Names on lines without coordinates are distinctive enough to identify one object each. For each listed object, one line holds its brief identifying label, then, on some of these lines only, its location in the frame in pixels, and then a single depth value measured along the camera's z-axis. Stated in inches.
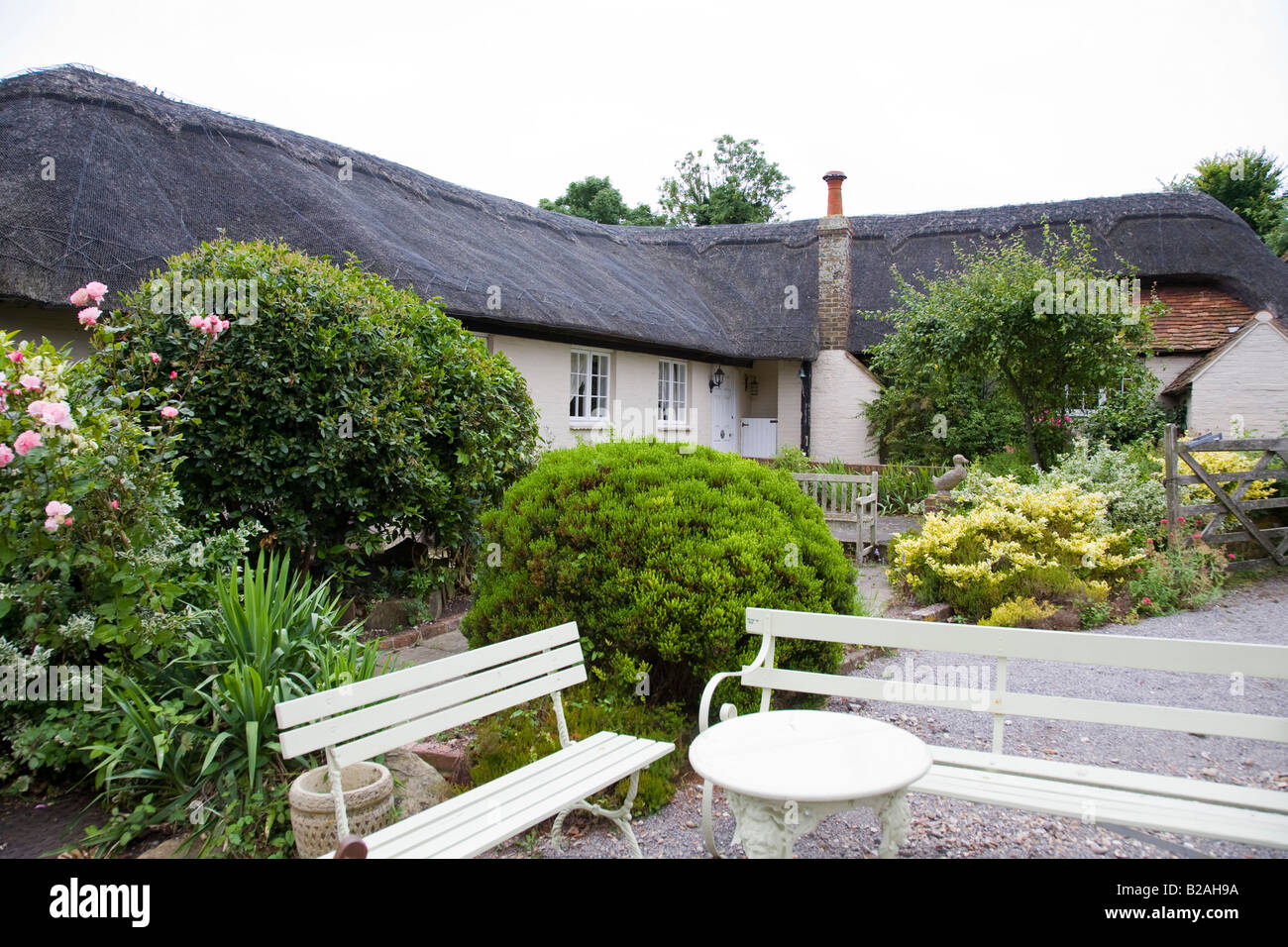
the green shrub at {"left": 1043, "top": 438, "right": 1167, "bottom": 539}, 342.0
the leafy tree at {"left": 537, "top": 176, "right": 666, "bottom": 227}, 1358.3
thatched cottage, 333.9
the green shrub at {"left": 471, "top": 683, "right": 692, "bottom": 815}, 152.6
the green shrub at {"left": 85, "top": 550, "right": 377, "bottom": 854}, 132.7
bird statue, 452.8
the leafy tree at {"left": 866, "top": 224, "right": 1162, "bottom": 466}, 483.5
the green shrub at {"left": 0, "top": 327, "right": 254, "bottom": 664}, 142.5
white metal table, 105.7
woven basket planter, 122.4
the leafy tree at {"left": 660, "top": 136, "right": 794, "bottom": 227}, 1578.5
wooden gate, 331.3
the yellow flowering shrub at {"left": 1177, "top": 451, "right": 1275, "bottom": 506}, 354.9
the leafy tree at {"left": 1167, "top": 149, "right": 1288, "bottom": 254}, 1119.0
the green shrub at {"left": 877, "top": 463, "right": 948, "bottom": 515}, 535.8
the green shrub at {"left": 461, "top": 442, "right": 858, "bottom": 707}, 167.0
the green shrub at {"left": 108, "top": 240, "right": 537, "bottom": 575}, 222.4
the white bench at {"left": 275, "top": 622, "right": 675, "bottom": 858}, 105.7
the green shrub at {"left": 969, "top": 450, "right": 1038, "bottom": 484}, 489.7
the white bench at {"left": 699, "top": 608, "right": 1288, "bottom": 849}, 117.0
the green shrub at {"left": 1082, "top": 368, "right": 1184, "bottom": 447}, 550.0
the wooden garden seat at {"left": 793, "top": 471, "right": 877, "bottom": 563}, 412.5
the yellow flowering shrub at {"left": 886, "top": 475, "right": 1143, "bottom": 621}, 286.5
